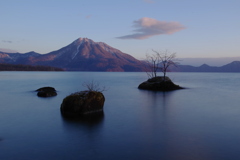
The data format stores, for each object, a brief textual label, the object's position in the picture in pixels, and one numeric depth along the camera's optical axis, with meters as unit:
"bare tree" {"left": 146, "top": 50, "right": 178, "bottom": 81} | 52.46
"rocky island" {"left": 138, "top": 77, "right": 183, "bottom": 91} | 43.92
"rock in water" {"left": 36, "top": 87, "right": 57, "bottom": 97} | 33.41
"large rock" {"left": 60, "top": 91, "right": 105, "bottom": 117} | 19.42
